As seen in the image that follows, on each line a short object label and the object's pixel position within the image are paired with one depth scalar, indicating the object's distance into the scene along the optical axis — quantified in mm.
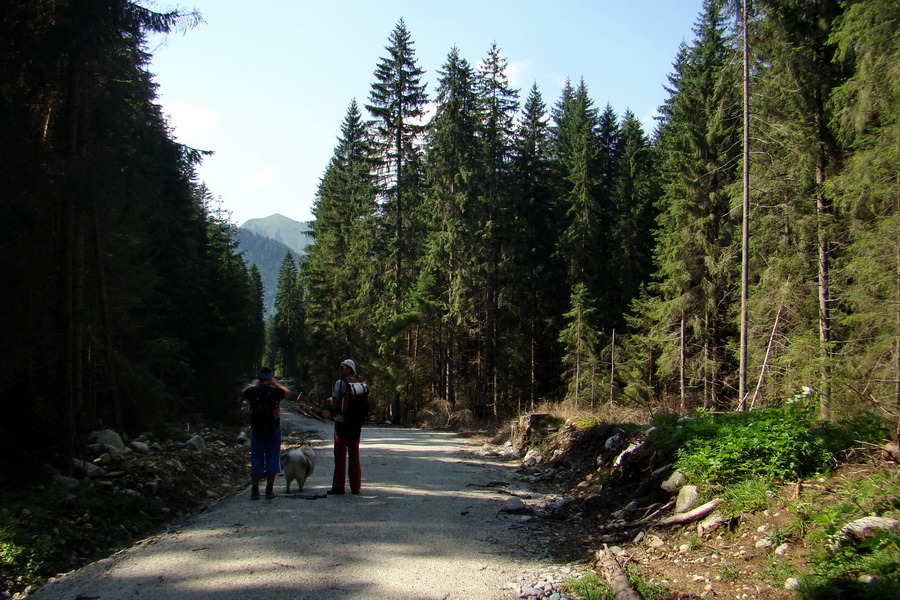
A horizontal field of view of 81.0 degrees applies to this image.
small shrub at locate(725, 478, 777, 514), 5090
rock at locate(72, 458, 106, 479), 8031
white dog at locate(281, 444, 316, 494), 7895
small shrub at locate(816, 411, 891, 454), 5422
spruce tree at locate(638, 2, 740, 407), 22391
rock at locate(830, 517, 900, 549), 3906
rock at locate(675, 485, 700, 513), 5762
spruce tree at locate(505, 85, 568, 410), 30625
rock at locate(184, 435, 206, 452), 11273
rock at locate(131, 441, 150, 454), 9945
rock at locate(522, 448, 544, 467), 11641
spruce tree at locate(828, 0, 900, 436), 9836
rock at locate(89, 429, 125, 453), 9367
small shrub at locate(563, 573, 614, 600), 4258
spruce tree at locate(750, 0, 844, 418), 14008
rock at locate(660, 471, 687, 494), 6255
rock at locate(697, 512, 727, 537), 5137
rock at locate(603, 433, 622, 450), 9023
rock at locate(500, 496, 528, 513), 7245
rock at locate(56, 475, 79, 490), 7430
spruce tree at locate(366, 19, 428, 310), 31656
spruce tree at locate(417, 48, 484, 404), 27734
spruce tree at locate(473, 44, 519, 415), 28453
